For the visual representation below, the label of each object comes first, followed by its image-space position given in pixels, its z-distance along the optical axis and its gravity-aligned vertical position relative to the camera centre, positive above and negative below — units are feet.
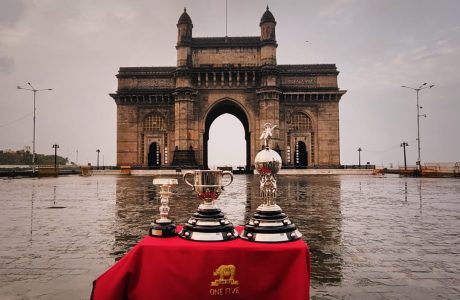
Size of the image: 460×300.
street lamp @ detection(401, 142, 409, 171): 153.57 +9.66
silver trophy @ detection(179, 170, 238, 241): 9.46 -1.35
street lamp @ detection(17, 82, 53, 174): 120.16 +26.76
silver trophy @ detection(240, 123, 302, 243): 9.33 -1.31
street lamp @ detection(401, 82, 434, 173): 122.64 +16.69
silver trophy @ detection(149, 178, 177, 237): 9.88 -1.47
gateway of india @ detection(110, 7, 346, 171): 125.39 +24.51
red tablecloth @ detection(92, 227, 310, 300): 8.79 -2.55
